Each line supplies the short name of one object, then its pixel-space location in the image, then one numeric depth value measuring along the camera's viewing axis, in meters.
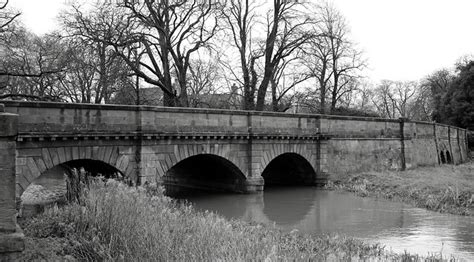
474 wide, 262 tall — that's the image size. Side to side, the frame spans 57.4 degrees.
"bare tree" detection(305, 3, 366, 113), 28.45
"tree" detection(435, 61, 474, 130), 38.12
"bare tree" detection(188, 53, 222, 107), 30.36
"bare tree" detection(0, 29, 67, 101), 20.24
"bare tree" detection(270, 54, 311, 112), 26.09
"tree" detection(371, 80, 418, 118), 60.31
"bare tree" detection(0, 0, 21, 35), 16.38
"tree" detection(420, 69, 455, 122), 45.50
